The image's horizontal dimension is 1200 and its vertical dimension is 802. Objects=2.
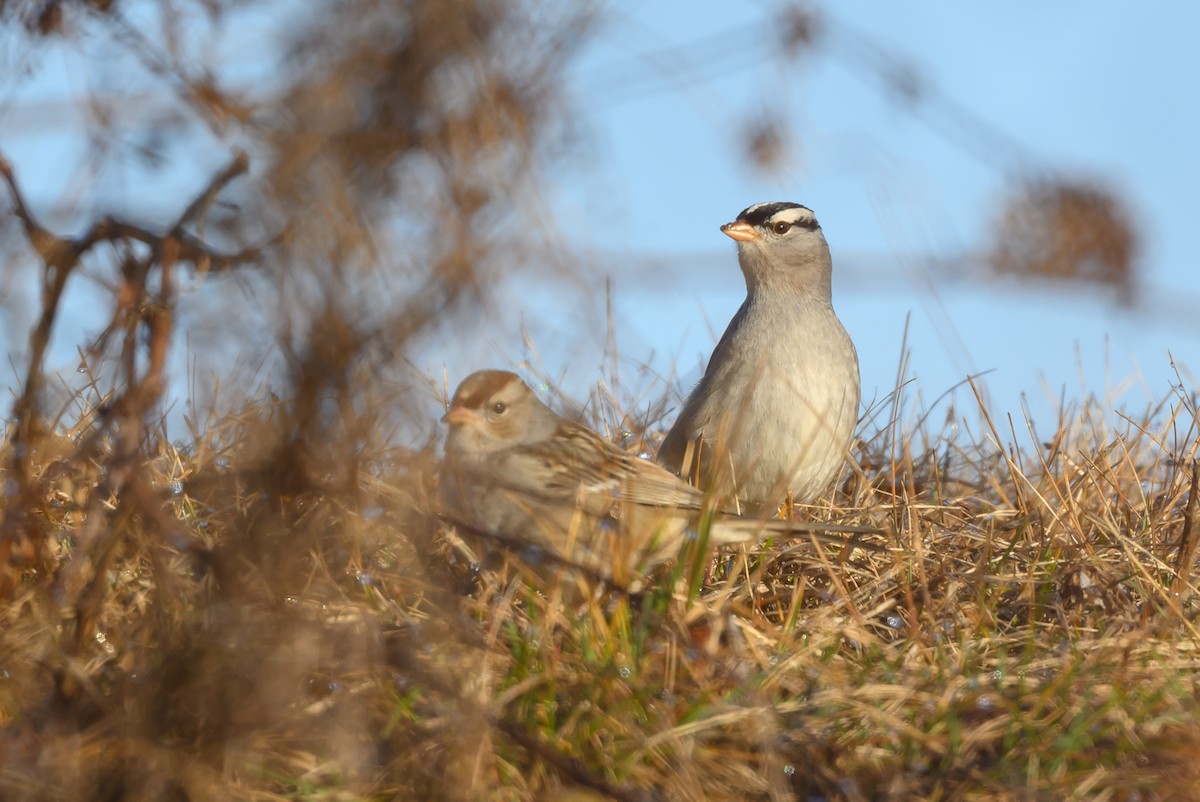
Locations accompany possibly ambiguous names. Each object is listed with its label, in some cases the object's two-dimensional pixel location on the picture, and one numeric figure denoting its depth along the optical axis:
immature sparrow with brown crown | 7.75
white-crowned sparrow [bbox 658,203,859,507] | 10.83
